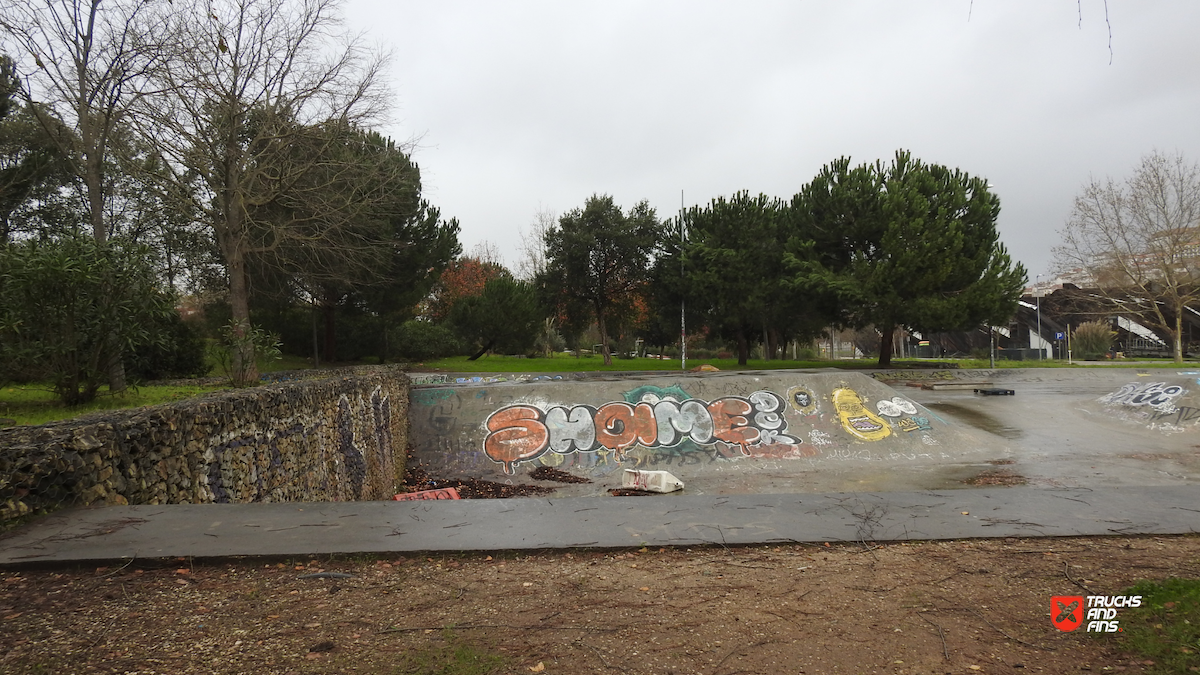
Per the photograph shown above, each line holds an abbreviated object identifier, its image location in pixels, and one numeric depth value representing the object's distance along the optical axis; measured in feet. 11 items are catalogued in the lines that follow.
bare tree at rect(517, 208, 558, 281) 175.87
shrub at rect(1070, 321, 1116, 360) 177.17
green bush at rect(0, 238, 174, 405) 26.50
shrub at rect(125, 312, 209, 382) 57.26
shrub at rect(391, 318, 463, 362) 110.42
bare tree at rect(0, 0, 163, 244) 40.57
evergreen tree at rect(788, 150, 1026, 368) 106.63
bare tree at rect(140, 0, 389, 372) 54.19
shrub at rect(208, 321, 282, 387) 42.37
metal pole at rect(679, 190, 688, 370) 127.34
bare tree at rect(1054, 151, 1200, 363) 122.52
